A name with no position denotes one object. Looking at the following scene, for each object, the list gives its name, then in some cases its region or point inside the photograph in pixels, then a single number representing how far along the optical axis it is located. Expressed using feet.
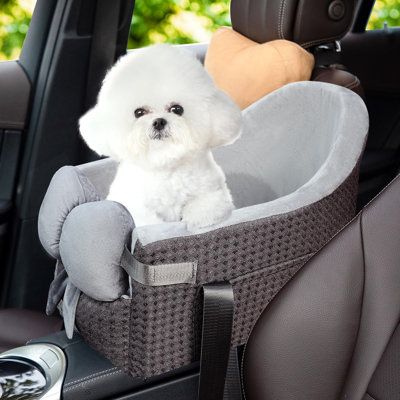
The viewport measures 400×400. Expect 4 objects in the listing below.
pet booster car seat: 4.24
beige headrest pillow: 6.75
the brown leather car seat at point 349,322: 3.59
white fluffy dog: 4.79
